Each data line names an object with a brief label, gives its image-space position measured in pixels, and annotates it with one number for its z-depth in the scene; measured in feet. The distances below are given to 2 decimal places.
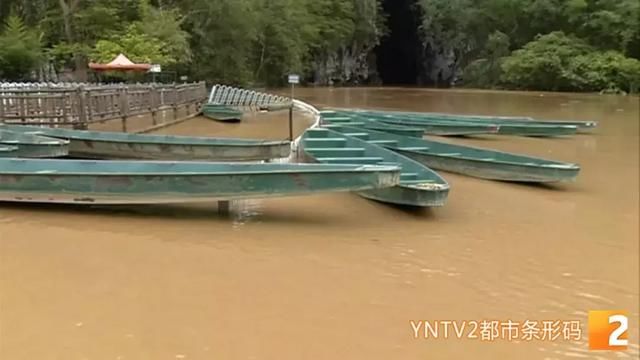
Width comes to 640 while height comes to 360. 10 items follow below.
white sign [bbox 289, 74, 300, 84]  35.91
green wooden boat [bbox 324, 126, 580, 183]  31.07
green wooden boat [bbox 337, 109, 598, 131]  56.72
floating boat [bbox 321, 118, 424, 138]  44.16
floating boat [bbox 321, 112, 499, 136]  53.67
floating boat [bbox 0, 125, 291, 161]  31.73
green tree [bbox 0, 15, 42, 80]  72.25
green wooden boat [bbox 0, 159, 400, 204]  22.44
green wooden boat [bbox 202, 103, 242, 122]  64.49
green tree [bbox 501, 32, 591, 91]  140.36
